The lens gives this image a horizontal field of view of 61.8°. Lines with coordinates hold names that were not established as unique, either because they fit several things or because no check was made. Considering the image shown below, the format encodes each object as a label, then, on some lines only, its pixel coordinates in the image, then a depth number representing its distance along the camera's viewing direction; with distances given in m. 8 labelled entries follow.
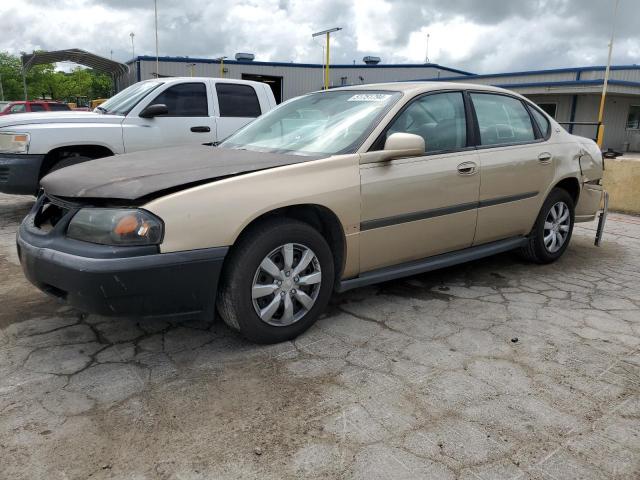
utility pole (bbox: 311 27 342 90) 19.29
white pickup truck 6.11
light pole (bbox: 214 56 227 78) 32.22
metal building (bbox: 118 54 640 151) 23.92
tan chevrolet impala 2.71
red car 19.62
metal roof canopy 29.07
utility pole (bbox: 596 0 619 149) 10.58
